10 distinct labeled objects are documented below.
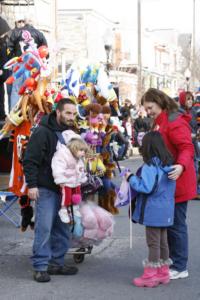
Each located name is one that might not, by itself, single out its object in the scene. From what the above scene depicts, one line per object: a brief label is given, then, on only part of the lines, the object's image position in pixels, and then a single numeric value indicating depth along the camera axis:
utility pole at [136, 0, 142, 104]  32.85
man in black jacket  6.92
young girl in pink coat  6.89
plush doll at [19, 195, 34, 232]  7.78
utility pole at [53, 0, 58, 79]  30.87
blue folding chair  9.00
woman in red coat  6.83
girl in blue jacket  6.68
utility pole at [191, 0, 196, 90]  54.77
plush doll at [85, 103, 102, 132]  7.85
